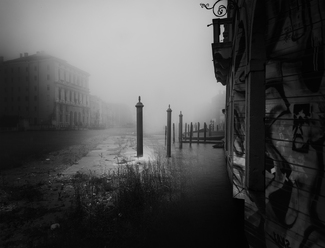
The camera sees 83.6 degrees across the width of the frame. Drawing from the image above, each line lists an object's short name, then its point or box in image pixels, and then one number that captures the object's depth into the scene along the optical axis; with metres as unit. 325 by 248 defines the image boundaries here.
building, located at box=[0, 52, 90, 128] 53.88
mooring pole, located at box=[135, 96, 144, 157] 10.12
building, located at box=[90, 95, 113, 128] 81.91
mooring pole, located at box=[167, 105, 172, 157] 11.80
